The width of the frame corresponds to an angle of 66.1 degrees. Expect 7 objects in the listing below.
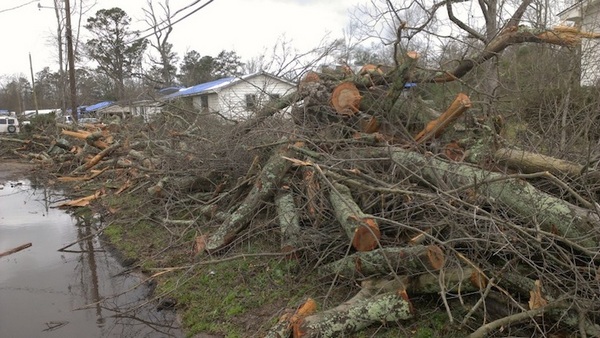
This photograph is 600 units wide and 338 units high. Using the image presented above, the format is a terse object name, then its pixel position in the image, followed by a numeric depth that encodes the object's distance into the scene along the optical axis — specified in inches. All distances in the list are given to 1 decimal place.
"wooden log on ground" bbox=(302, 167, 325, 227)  183.5
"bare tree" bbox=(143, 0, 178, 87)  1333.7
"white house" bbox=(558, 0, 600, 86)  274.3
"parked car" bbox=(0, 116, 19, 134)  1104.5
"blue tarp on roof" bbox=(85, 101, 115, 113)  1692.9
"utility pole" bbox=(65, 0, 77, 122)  823.1
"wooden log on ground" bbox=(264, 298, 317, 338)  132.4
